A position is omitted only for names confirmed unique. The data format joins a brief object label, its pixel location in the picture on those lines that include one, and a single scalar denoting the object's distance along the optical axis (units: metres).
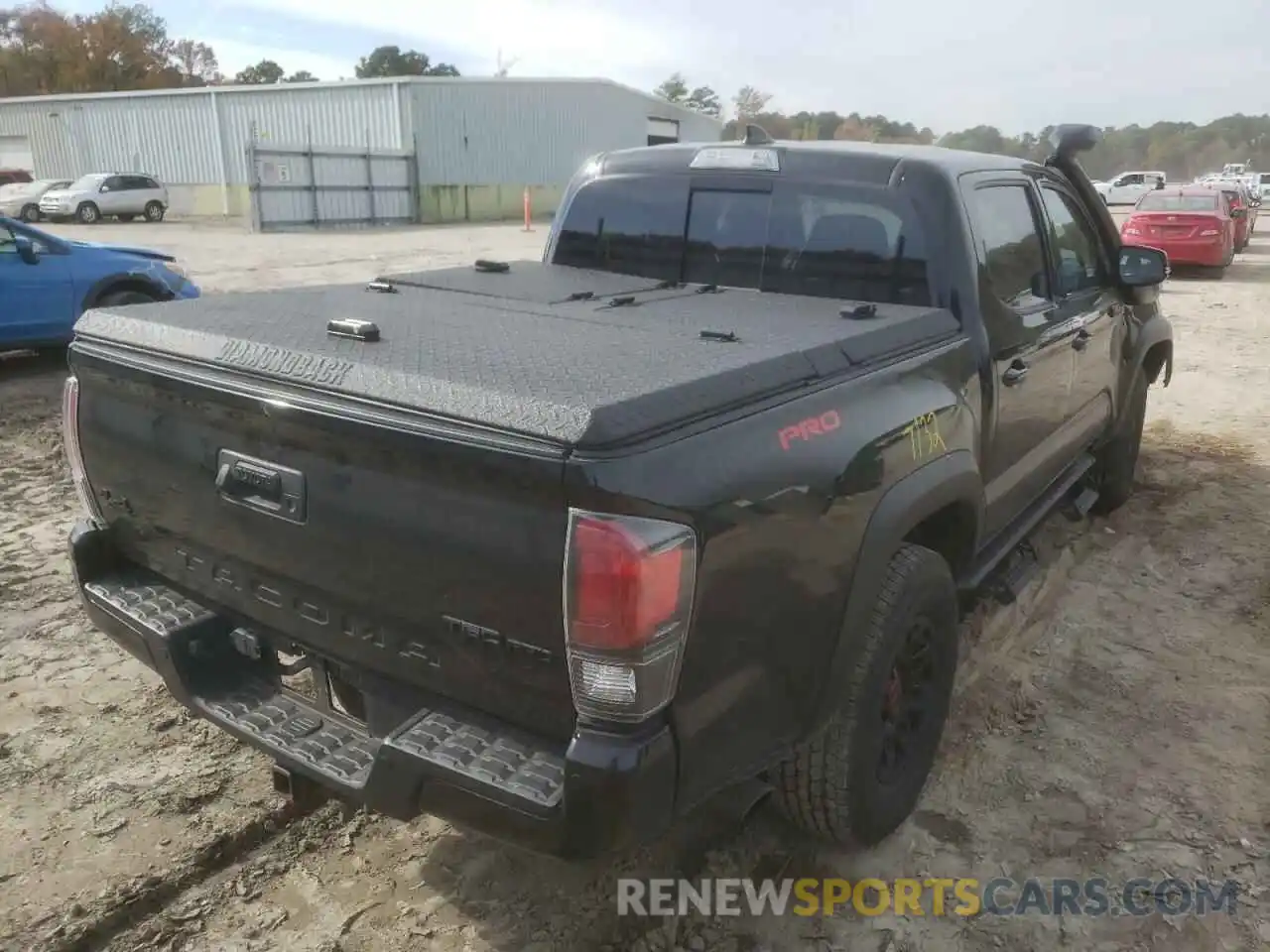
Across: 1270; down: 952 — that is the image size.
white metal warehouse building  32.94
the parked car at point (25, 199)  29.80
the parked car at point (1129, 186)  41.72
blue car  8.37
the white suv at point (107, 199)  29.36
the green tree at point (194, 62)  65.88
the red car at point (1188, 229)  17.34
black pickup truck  1.86
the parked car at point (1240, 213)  21.11
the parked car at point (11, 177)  32.81
